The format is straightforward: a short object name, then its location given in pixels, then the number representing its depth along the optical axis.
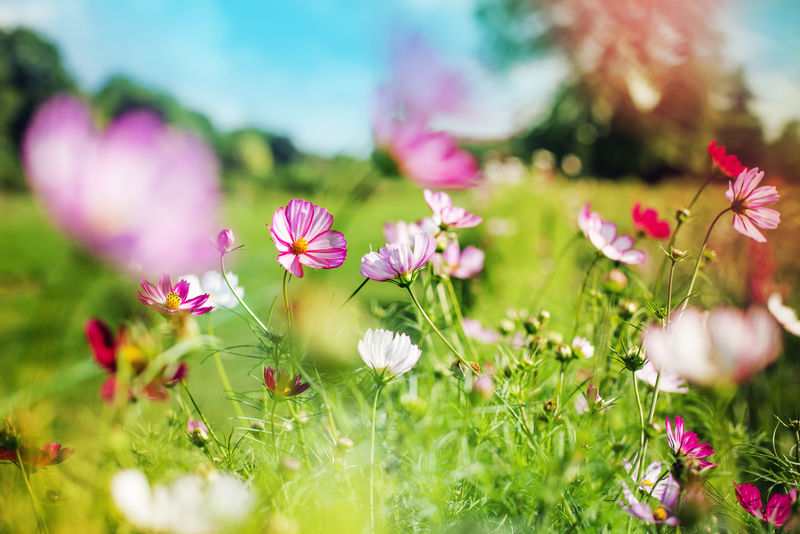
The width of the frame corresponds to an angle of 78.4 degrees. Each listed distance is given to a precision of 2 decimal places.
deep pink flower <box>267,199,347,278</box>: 0.34
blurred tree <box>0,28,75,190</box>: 8.75
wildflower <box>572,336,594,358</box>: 0.41
